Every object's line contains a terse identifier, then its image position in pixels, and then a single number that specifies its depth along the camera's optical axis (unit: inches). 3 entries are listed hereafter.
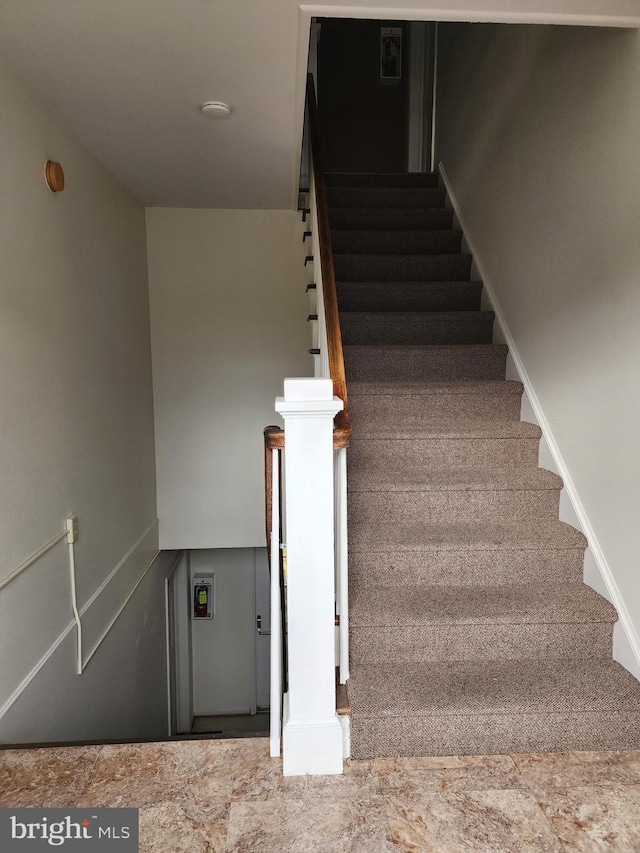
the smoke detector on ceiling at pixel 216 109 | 93.7
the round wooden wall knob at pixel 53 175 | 93.0
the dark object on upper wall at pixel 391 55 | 224.5
